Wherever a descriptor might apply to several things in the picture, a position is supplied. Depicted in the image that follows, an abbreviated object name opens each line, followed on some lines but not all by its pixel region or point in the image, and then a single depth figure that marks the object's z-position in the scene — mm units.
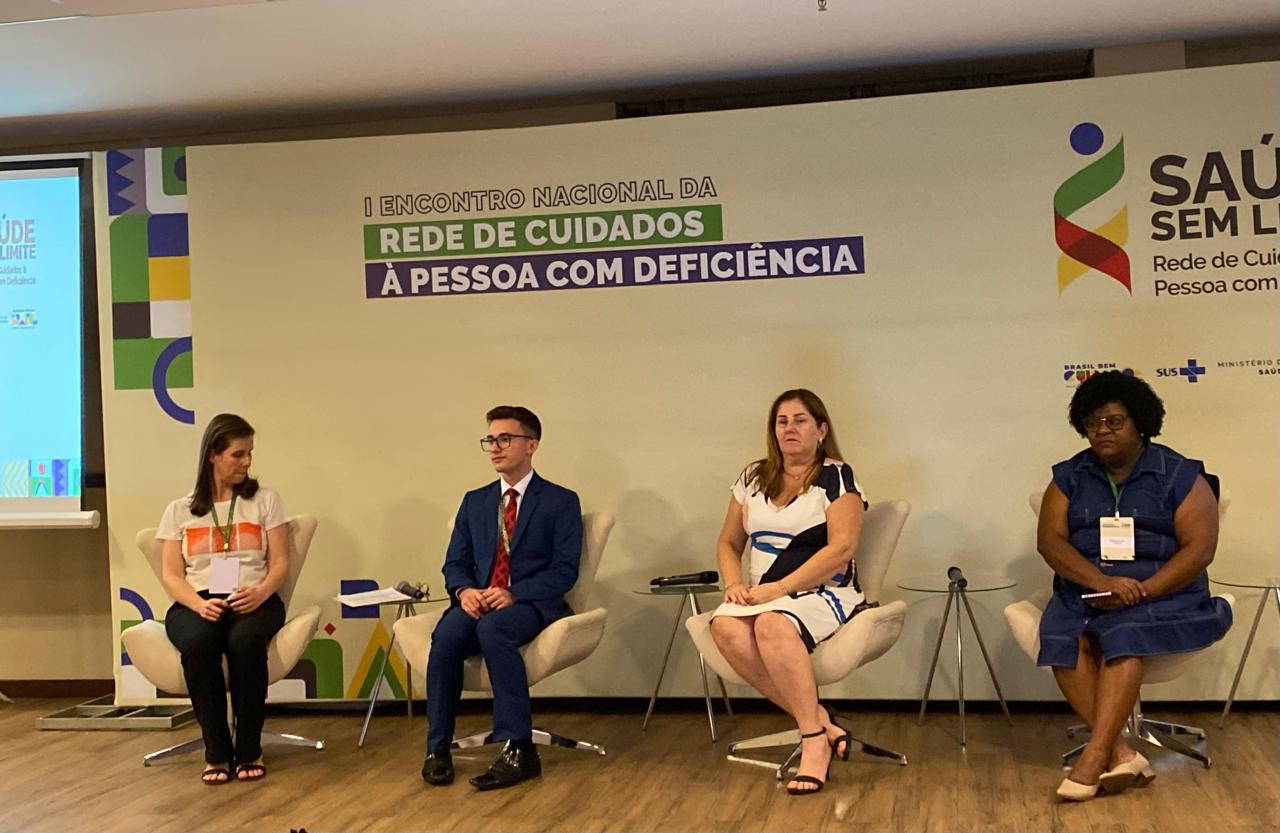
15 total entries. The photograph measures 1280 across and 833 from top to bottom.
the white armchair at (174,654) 4781
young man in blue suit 4438
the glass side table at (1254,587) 4800
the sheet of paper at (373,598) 4891
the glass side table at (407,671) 5102
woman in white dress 4270
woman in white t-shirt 4641
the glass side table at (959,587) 4797
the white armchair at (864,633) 4316
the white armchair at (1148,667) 4145
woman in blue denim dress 4055
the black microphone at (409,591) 5078
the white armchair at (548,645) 4547
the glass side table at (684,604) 5016
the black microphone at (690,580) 4980
